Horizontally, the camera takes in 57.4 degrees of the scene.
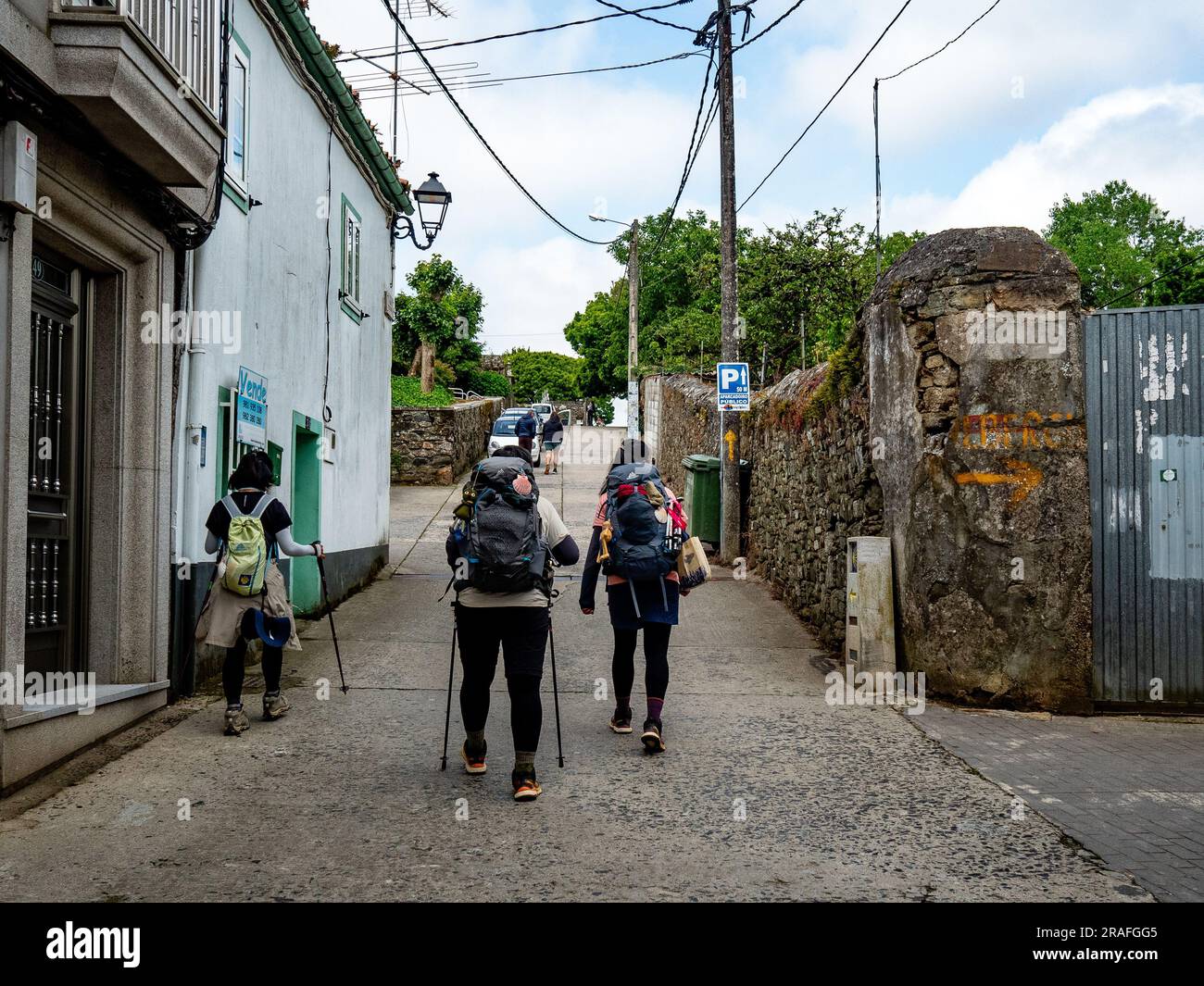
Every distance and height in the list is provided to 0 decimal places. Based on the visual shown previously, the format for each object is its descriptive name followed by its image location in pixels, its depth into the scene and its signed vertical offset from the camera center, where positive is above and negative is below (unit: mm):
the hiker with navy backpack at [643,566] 6156 -295
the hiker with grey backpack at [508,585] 5219 -345
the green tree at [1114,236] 51469 +13901
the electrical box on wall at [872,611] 7910 -706
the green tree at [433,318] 39031 +7057
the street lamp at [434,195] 13711 +3978
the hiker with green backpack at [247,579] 6293 -376
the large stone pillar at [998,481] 7414 +224
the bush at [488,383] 46594 +5877
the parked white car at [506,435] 28188 +2090
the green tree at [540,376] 92750 +11805
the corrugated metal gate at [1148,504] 7277 +64
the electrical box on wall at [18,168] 5062 +1615
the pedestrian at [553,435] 27016 +1976
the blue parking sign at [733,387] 13680 +1575
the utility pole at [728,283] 14148 +3009
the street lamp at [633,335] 29734 +5138
